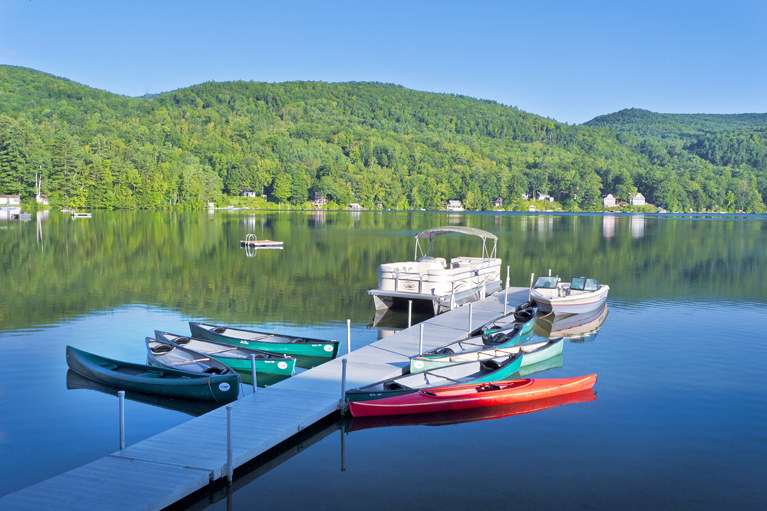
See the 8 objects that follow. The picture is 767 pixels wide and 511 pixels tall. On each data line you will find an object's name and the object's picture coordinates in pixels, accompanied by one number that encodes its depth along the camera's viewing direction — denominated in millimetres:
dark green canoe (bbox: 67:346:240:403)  14656
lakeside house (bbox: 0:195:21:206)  112750
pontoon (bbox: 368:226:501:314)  27219
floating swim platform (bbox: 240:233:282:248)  57094
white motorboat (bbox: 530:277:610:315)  26953
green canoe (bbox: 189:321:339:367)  18641
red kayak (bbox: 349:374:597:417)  13969
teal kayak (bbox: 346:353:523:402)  14203
